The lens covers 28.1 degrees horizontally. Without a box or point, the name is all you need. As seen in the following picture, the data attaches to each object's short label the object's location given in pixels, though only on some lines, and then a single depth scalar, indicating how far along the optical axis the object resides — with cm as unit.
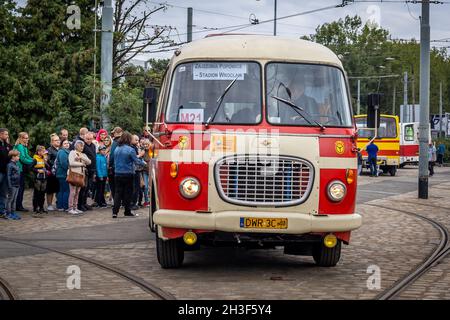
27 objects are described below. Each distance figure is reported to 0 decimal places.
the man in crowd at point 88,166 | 1953
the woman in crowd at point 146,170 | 2032
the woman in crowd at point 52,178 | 1917
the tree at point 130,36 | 2892
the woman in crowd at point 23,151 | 1827
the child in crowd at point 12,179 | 1745
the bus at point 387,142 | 4078
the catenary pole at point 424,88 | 2467
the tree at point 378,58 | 9706
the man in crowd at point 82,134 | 1973
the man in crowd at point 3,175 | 1741
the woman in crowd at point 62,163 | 1912
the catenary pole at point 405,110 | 6697
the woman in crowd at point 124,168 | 1752
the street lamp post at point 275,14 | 4816
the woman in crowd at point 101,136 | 2132
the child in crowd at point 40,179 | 1864
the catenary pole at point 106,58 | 2491
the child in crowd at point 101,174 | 1992
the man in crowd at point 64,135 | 1945
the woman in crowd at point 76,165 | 1878
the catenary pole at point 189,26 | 3709
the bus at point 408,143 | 4838
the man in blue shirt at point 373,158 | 3831
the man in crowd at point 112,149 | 1961
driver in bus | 1042
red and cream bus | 992
